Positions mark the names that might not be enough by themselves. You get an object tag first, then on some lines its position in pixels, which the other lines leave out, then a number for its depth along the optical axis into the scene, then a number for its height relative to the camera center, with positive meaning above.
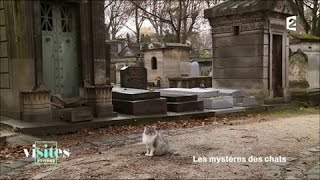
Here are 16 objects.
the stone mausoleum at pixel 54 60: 8.41 +0.30
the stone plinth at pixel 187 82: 20.34 -0.57
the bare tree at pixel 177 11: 28.36 +4.63
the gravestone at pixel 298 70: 14.99 -0.01
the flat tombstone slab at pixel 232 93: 12.54 -0.73
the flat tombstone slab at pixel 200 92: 11.93 -0.66
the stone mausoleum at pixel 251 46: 13.14 +0.87
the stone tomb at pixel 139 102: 9.98 -0.81
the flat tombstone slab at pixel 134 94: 10.13 -0.61
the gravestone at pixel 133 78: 12.07 -0.19
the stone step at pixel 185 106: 10.79 -1.00
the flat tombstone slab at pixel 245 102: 12.58 -1.04
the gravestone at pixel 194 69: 25.07 +0.14
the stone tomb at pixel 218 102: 11.73 -0.98
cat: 5.76 -1.07
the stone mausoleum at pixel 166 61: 22.83 +0.67
